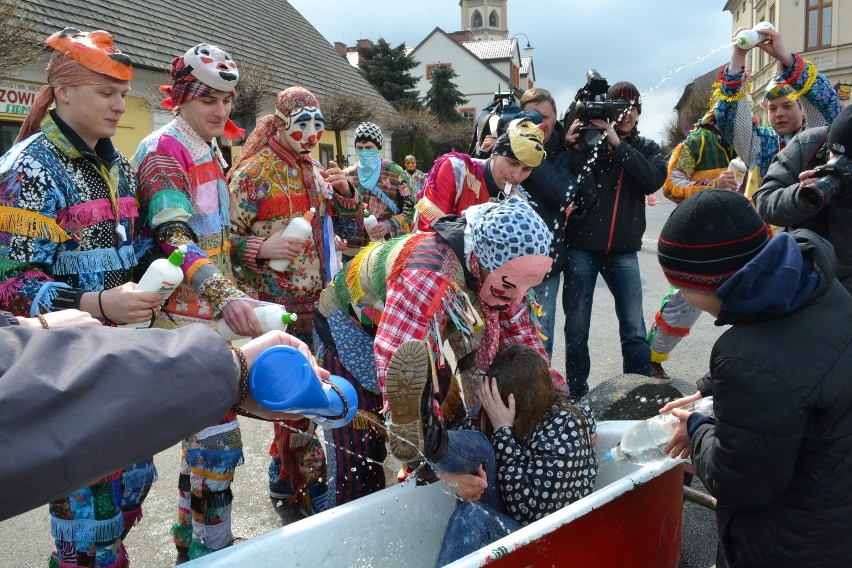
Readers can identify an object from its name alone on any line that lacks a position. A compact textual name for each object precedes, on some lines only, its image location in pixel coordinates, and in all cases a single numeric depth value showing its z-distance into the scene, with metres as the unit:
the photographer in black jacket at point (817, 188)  2.96
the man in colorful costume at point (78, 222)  2.18
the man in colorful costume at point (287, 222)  3.34
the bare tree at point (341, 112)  17.83
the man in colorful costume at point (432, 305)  2.19
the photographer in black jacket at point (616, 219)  4.23
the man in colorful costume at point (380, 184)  5.88
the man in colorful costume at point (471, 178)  3.39
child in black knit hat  1.66
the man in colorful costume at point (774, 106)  4.07
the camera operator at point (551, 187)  4.20
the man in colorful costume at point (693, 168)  4.58
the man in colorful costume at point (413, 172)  11.02
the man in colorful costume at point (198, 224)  2.61
